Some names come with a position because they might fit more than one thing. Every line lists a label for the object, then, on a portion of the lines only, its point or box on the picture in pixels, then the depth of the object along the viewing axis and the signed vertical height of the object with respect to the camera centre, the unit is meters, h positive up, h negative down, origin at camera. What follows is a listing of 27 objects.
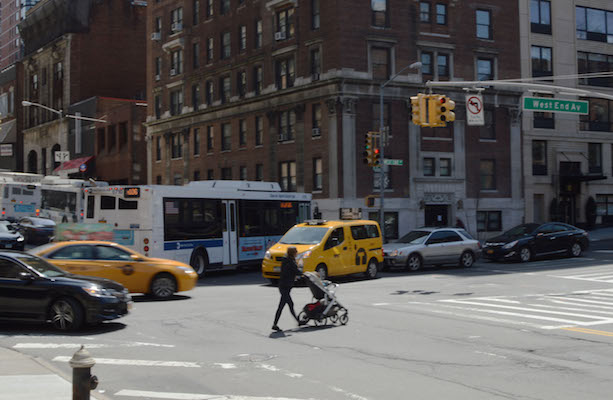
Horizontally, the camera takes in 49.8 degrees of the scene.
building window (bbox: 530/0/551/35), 49.34 +14.73
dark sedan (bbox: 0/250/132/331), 12.21 -1.52
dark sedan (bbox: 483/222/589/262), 29.78 -1.39
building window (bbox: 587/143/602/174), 50.81 +4.16
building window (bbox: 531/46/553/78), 49.06 +11.26
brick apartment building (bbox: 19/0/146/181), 72.50 +17.52
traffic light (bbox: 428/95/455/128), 20.42 +3.25
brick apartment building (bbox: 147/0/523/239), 41.56 +7.66
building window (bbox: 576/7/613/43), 51.25 +14.68
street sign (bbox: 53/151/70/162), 44.56 +4.18
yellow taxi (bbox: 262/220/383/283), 21.16 -1.16
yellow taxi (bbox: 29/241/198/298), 16.31 -1.27
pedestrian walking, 12.79 -1.19
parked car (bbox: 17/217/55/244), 35.16 -0.69
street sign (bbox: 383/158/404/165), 31.84 +2.51
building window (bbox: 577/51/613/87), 50.88 +11.32
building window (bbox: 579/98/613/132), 50.78 +7.34
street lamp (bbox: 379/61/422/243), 31.38 +1.93
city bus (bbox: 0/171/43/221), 41.84 +1.30
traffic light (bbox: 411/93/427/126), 20.67 +3.23
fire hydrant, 5.92 -1.42
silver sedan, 26.44 -1.47
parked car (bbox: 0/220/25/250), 28.61 -0.94
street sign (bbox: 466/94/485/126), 21.17 +3.35
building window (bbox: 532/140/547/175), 48.88 +4.09
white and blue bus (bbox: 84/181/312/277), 22.44 -0.10
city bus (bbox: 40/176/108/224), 37.69 +1.05
